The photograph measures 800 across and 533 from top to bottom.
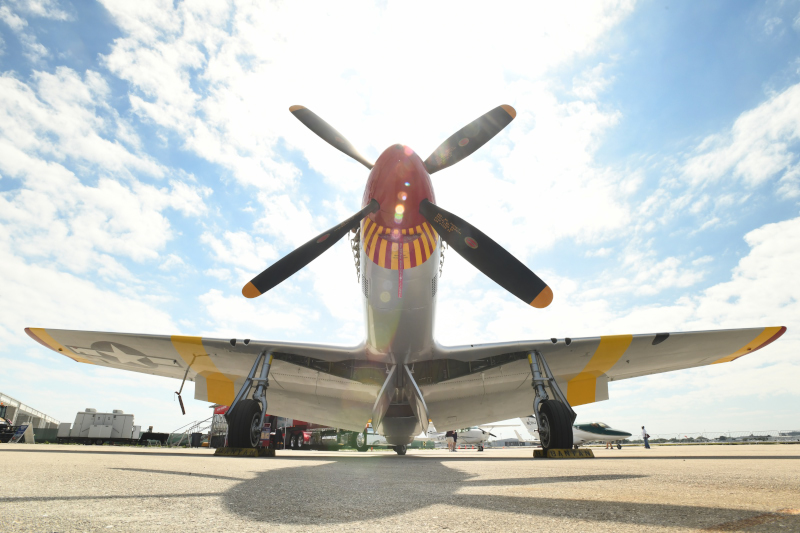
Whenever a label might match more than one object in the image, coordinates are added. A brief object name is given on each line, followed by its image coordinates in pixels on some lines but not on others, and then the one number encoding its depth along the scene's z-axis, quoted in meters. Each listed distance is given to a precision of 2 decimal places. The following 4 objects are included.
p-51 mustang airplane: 6.45
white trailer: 27.58
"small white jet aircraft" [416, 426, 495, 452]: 35.22
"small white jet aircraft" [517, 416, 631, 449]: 30.89
